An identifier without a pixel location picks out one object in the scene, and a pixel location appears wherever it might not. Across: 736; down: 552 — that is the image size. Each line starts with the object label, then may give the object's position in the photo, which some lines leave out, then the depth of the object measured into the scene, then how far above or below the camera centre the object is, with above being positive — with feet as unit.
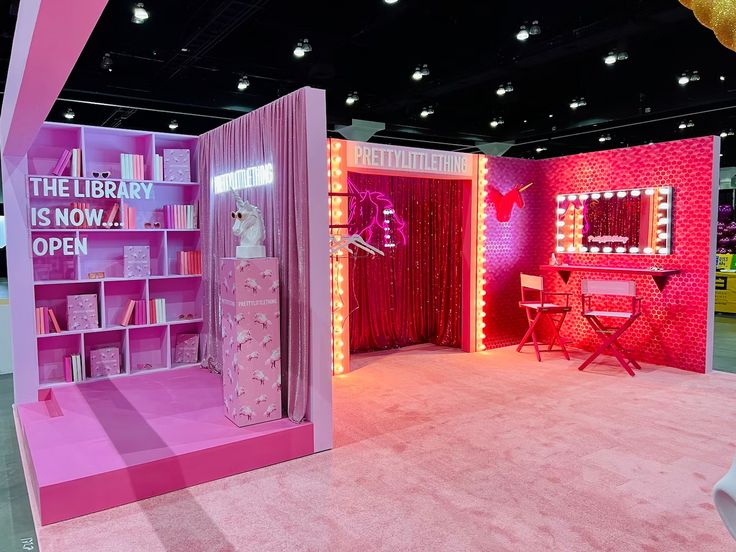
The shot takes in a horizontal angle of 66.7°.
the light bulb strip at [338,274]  19.47 -0.99
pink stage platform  10.36 -4.19
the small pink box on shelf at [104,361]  17.54 -3.61
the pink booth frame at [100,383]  8.76 -4.08
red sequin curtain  23.35 -1.23
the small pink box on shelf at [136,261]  17.93 -0.46
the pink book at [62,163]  16.75 +2.51
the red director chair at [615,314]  19.85 -2.48
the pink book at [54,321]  16.67 -2.22
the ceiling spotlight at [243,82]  26.37 +7.76
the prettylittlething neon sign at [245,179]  14.30 +1.89
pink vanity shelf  20.07 -0.95
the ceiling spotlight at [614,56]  22.22 +7.58
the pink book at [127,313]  17.87 -2.14
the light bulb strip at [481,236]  23.15 +0.42
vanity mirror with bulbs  20.88 +0.95
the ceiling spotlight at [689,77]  25.27 +7.67
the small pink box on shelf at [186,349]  19.33 -3.53
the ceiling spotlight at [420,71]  25.80 +8.09
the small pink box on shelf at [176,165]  18.66 +2.72
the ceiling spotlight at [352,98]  29.54 +7.89
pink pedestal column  12.62 -2.12
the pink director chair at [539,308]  21.67 -2.45
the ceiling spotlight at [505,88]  27.48 +7.78
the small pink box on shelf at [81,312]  16.94 -1.97
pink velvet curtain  12.75 +1.04
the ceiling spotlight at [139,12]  18.45 +7.75
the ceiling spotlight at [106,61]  22.65 +7.56
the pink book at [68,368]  16.96 -3.67
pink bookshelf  17.13 -0.56
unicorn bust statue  13.20 +0.41
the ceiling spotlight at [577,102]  30.91 +7.99
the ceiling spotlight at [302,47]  22.36 +7.97
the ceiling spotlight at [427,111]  32.78 +7.98
